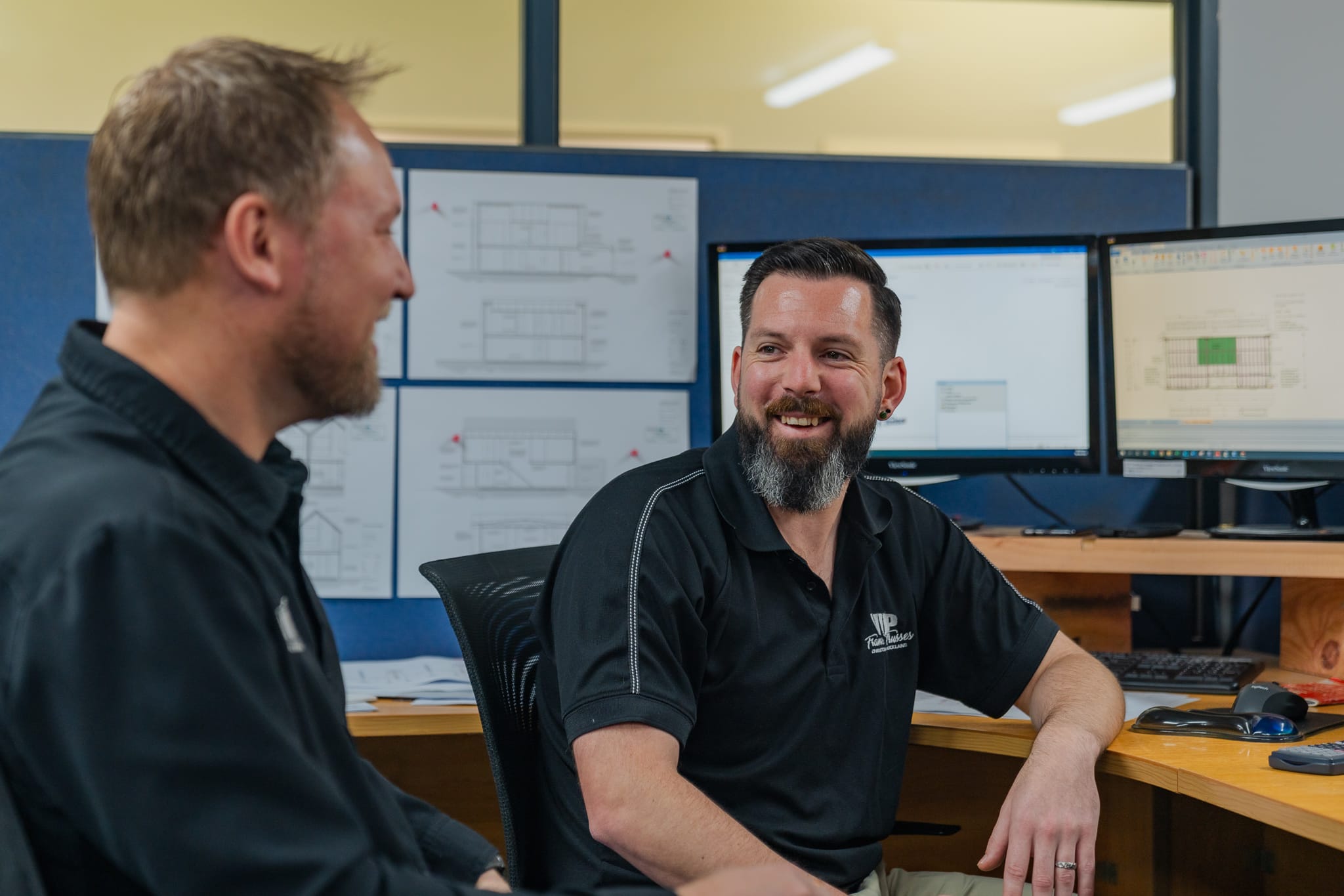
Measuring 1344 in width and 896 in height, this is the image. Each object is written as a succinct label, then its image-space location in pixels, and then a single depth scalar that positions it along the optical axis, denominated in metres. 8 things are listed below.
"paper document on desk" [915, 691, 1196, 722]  1.55
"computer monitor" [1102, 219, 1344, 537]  1.78
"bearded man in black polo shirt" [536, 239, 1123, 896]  1.16
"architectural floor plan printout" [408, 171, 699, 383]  2.04
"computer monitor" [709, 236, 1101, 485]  1.93
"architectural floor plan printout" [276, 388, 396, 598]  2.01
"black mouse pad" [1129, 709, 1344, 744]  1.33
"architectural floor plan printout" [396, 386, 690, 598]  2.03
